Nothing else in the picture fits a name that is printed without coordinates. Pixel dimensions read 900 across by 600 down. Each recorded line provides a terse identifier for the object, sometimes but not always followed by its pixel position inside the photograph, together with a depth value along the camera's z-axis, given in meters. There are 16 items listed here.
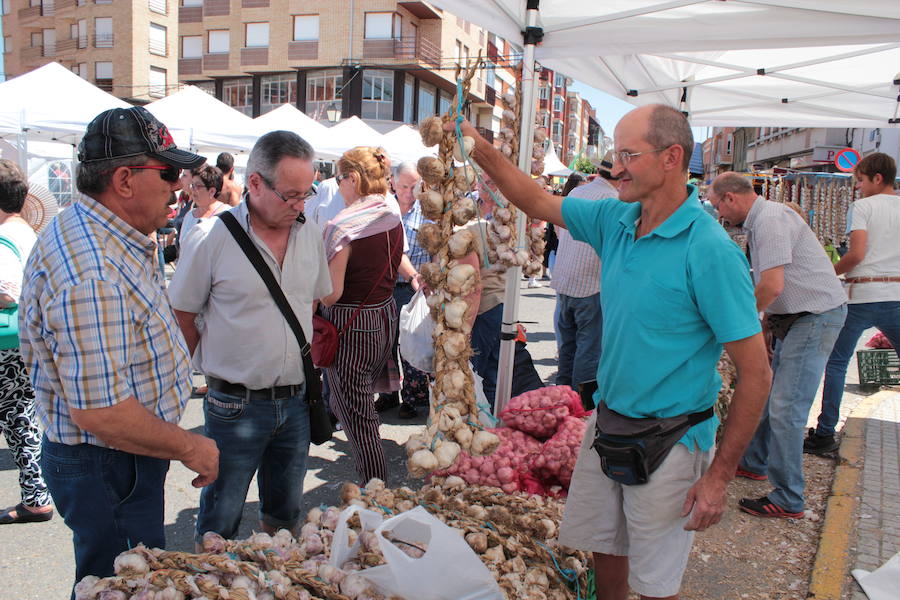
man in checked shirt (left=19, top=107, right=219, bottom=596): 1.54
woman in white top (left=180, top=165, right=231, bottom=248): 4.55
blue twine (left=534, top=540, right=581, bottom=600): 2.31
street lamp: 20.98
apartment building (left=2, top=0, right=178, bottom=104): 40.03
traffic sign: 13.73
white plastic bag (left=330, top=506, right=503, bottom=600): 1.74
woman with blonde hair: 3.11
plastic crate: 6.57
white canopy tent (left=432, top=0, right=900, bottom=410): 3.24
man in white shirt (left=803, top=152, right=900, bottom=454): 4.59
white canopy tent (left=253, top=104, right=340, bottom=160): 12.65
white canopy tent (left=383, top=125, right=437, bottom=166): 15.78
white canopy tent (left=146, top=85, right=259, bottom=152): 9.81
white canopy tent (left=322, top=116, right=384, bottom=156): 13.92
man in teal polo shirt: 1.83
